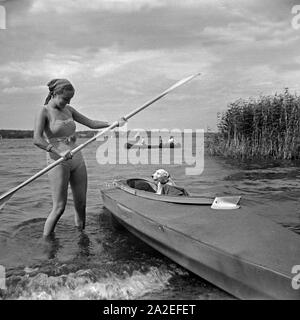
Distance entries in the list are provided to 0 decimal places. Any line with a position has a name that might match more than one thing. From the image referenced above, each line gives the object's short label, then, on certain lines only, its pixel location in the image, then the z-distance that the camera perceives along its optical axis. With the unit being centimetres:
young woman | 356
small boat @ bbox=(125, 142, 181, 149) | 2341
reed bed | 1271
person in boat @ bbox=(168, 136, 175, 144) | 2453
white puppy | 487
